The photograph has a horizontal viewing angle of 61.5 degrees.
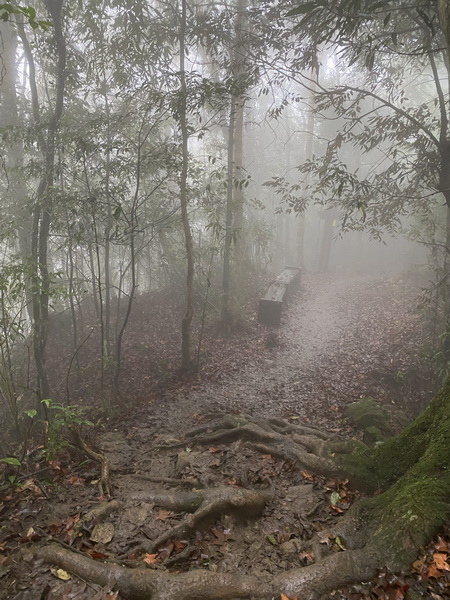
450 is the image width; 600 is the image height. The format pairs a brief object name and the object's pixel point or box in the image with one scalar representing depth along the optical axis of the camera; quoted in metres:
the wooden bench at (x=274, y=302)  12.75
